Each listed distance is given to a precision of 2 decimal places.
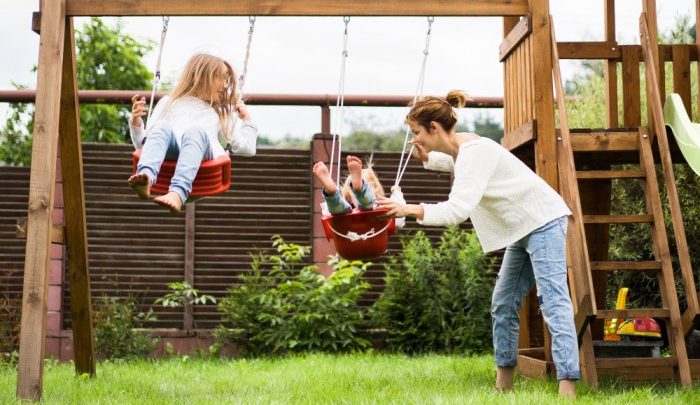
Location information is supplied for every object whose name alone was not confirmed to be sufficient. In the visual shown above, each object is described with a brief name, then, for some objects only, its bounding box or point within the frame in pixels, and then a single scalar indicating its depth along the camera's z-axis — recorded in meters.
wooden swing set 5.04
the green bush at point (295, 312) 7.96
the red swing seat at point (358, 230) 5.23
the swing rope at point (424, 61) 5.34
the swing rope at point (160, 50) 5.30
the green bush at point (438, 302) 7.99
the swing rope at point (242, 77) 5.30
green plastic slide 5.85
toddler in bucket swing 5.05
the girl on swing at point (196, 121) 4.95
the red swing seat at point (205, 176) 5.11
